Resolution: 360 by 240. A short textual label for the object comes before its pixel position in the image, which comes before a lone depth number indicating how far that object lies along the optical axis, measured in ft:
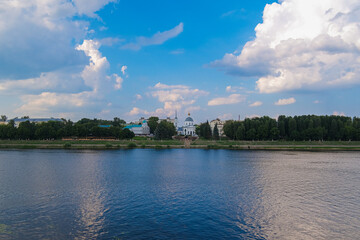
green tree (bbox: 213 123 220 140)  377.67
